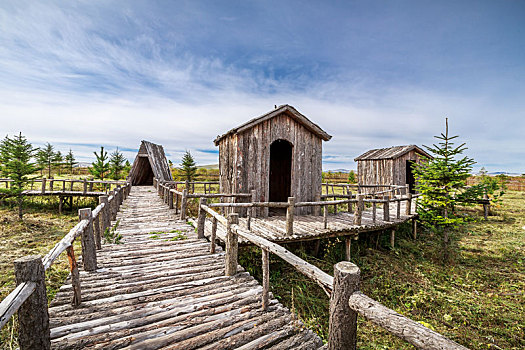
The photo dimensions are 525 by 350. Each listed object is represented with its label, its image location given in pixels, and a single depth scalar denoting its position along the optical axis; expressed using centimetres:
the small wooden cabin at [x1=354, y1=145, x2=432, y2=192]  1823
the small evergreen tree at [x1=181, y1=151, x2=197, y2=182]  2724
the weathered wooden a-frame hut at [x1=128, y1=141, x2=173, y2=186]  2058
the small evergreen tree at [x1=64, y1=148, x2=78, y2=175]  3001
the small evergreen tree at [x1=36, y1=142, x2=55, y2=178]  2556
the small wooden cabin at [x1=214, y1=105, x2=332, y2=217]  942
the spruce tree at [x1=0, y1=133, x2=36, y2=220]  1421
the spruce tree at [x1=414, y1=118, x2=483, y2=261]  825
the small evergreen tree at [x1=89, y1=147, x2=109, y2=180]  2333
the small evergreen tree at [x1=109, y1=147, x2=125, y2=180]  2712
